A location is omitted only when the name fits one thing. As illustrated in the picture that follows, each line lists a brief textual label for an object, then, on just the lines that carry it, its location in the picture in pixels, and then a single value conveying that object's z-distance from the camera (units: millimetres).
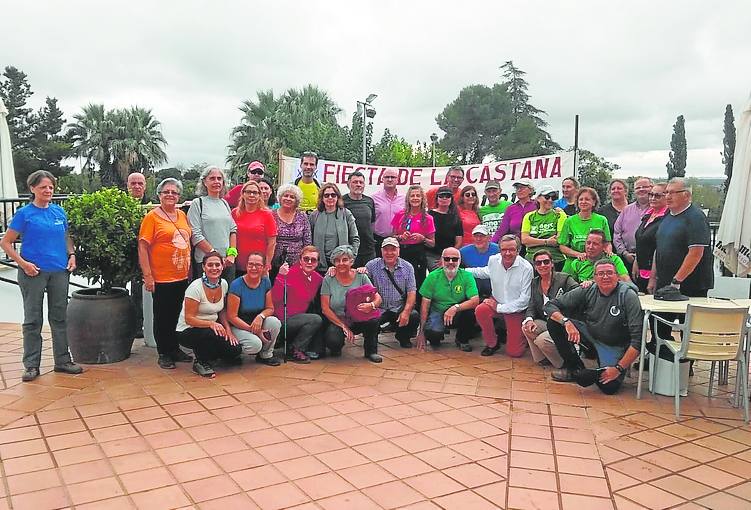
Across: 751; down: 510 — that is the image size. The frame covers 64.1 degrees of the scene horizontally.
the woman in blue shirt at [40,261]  4418
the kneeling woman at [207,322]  4680
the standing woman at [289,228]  5387
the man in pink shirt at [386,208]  6375
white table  4223
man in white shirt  5406
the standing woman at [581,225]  5383
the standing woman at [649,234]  5035
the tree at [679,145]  40469
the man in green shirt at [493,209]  6324
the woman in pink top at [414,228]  5957
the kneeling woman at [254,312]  4883
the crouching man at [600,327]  4414
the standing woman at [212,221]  4969
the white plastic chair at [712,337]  3965
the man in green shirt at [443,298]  5652
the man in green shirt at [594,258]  4906
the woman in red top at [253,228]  5156
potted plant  4805
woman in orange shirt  4766
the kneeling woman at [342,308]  5242
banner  8461
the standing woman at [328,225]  5555
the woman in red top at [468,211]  6273
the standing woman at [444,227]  6113
